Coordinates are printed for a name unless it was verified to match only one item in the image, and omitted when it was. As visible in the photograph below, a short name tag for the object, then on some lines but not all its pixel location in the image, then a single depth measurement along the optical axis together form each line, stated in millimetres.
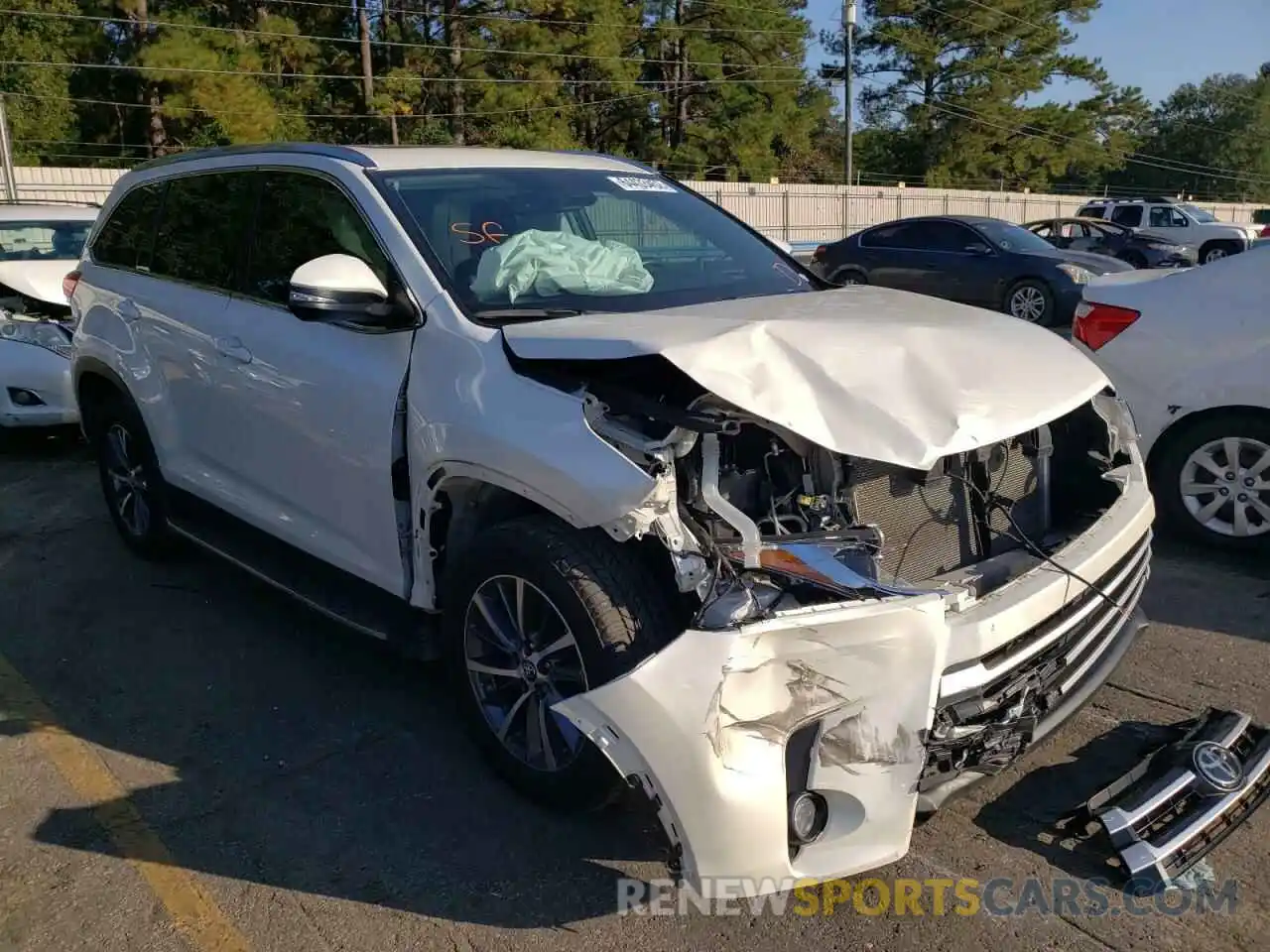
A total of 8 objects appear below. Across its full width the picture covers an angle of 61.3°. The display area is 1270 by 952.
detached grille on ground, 2801
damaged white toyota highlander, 2447
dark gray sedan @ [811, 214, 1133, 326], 14359
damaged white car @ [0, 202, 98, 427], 7621
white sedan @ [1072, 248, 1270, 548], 5113
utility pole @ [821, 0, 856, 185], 33000
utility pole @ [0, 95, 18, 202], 18797
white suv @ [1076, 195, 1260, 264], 25641
